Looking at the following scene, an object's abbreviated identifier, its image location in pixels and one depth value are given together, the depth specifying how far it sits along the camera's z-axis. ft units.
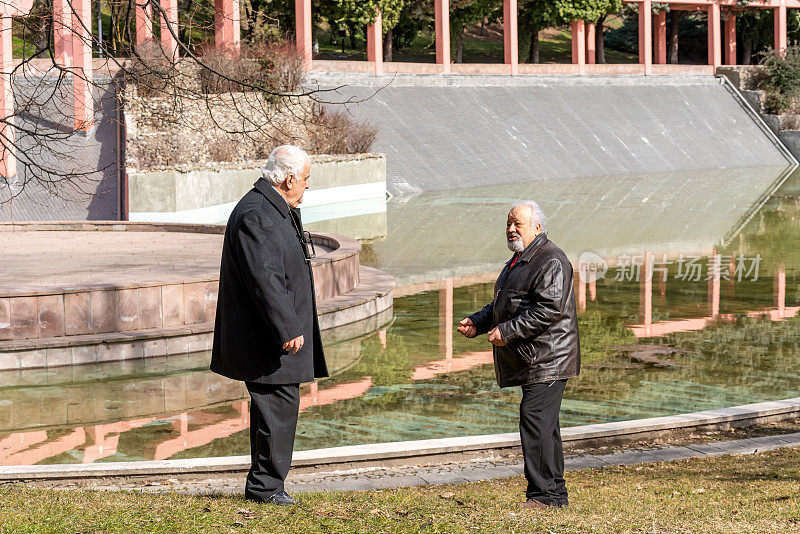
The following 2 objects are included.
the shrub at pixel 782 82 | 155.12
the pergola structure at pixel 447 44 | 85.35
